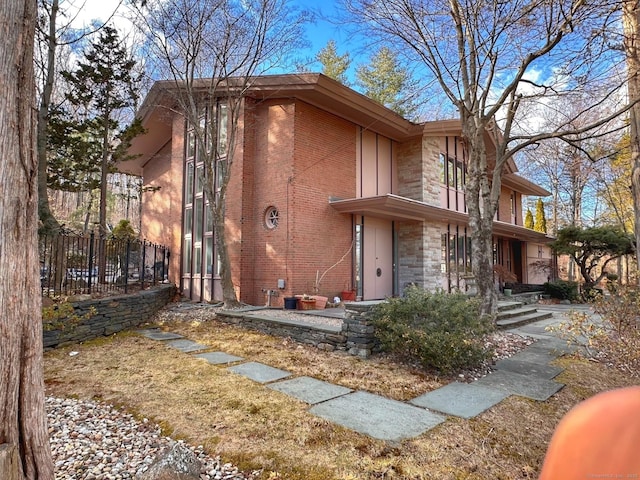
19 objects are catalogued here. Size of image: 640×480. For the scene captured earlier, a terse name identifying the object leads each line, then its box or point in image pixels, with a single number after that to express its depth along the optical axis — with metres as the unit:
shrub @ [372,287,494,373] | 4.92
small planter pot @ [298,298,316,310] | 9.41
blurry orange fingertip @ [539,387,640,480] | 0.71
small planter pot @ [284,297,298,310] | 9.41
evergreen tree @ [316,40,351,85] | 21.92
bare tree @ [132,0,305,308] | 9.07
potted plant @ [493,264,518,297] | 15.40
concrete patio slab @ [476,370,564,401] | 4.30
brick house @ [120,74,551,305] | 10.10
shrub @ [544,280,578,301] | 15.66
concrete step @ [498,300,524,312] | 9.79
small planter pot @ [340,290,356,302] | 10.80
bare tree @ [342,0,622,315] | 6.51
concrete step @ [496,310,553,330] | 8.30
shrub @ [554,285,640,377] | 4.76
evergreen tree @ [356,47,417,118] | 20.30
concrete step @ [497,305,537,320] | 9.08
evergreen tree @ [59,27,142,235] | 9.95
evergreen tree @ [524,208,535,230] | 25.97
